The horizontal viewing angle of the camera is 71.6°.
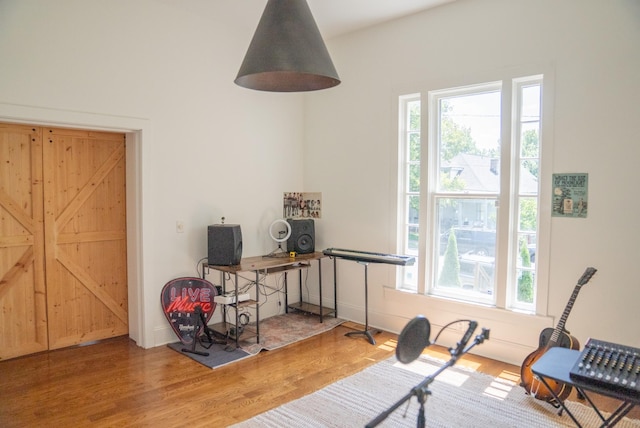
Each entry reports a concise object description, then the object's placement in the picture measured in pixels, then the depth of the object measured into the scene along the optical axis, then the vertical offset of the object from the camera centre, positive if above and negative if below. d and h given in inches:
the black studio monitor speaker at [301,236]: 189.3 -16.5
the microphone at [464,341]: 53.4 -17.0
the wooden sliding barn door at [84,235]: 149.7 -13.6
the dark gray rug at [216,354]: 144.5 -53.4
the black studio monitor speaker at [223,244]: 163.8 -17.2
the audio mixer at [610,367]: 64.3 -25.8
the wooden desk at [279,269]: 161.0 -28.1
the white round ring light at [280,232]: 183.5 -14.0
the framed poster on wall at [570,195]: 130.3 +1.5
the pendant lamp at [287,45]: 85.2 +30.1
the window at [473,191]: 144.2 +2.9
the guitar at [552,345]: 115.5 -39.7
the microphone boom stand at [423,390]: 51.0 -22.9
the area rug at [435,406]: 108.1 -54.1
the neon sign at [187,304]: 161.2 -39.5
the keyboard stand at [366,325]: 165.9 -49.5
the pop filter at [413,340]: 46.3 -15.1
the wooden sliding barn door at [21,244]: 140.4 -15.6
